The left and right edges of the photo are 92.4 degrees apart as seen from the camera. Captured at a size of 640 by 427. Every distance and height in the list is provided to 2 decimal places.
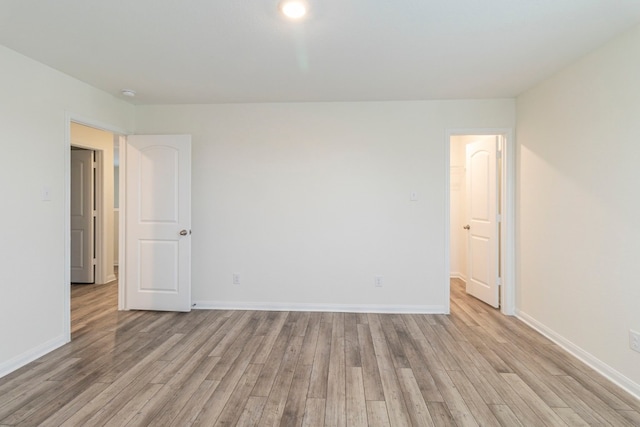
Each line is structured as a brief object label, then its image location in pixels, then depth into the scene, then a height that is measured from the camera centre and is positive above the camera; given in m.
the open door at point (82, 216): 4.72 -0.02
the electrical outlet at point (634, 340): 2.03 -0.84
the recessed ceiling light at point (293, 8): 1.79 +1.24
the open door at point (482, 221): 3.64 -0.08
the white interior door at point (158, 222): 3.52 -0.08
